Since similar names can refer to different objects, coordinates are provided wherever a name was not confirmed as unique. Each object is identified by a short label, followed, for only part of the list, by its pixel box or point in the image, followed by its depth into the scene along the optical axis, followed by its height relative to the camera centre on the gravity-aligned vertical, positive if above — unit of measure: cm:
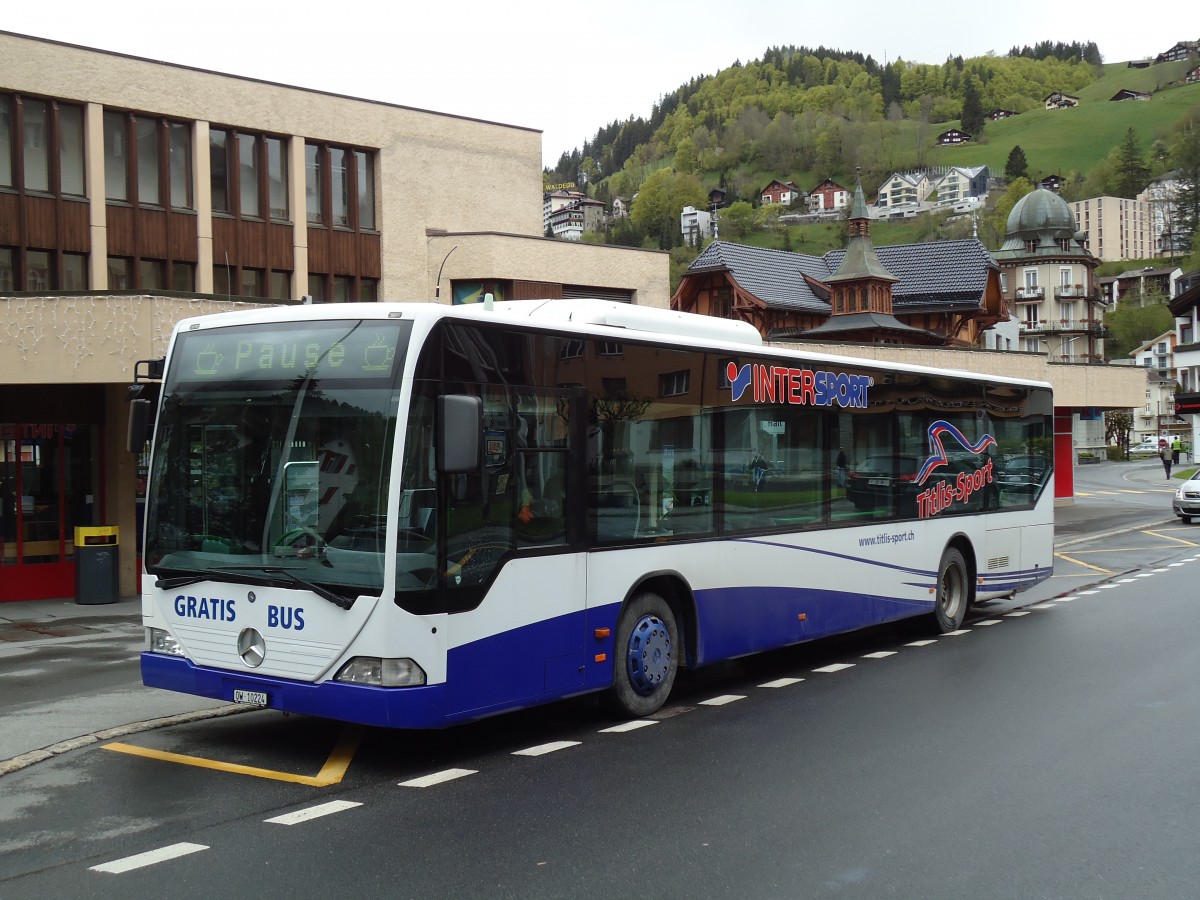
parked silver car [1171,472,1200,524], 3472 -200
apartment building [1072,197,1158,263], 19462 +3300
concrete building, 1808 +420
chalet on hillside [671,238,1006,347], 6119 +742
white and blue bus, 742 -45
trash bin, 1759 -169
